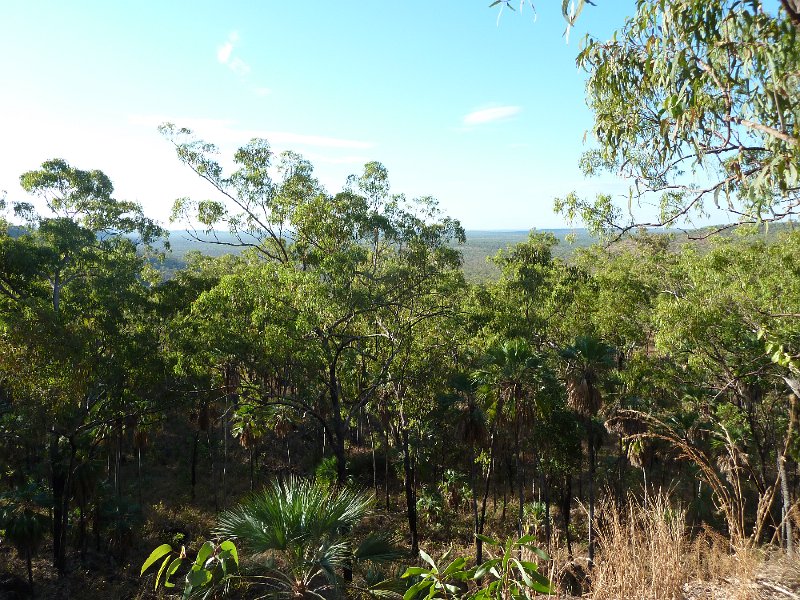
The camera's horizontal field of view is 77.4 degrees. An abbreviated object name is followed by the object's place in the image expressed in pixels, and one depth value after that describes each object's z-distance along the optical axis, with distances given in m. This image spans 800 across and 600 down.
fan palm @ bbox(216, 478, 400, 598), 5.34
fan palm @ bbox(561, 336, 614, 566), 15.62
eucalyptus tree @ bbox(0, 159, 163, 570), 11.91
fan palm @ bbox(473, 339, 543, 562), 14.98
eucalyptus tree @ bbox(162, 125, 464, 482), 12.46
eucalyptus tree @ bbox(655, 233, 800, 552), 13.13
